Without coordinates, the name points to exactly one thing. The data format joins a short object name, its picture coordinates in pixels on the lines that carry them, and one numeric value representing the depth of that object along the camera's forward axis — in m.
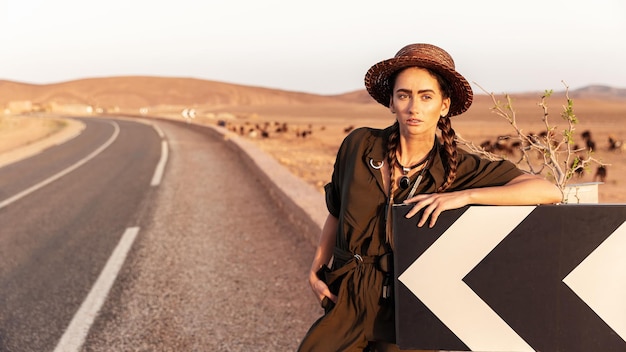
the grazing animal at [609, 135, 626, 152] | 23.79
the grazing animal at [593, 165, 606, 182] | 13.60
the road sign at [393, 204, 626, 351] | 1.74
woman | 2.05
